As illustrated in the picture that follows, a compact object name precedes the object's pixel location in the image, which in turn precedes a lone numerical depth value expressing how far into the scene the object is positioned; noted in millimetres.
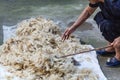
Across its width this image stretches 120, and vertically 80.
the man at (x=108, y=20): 4984
